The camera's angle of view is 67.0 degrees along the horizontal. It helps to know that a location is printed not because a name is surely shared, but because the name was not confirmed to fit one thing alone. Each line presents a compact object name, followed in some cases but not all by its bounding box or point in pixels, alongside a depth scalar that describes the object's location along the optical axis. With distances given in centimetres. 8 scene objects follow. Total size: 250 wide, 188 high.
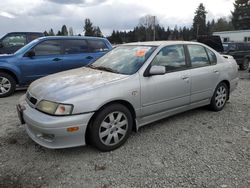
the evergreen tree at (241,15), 4327
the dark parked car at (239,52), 926
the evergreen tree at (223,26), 5172
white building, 2983
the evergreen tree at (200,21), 5185
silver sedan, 244
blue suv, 511
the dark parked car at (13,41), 796
